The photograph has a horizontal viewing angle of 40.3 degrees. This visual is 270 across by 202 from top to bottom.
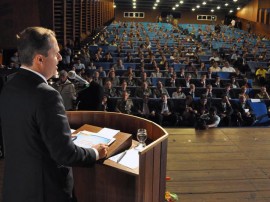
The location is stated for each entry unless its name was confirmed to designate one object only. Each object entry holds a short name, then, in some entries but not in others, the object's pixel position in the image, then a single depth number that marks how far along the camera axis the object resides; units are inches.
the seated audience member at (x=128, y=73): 386.1
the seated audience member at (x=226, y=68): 476.1
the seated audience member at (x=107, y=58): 495.9
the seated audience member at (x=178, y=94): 325.9
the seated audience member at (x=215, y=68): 471.8
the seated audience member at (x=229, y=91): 340.8
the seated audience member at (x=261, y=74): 460.0
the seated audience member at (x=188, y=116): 279.9
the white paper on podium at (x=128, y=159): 83.7
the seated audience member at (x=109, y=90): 321.2
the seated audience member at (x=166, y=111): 283.7
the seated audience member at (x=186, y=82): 386.9
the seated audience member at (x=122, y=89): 321.7
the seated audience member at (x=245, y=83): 384.4
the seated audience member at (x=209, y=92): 331.4
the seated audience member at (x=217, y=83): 384.2
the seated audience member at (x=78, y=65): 424.8
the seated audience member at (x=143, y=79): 370.6
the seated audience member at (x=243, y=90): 327.3
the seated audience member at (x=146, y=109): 283.0
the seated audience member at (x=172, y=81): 383.2
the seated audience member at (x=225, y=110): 287.4
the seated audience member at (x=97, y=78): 355.6
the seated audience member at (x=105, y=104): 277.4
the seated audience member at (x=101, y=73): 402.6
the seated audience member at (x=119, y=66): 442.9
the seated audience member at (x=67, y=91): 215.3
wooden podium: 80.8
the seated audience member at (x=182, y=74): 419.3
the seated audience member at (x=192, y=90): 335.6
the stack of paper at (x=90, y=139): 86.0
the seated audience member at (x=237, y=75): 438.5
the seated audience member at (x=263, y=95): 334.6
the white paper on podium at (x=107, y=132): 94.1
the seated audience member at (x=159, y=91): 327.3
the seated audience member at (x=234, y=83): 376.9
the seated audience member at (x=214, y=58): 562.3
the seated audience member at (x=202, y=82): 384.8
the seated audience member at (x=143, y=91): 327.3
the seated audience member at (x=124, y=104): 281.9
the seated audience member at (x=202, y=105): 287.0
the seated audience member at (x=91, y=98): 193.2
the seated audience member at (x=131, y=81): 373.4
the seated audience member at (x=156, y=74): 409.7
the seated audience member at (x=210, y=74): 430.6
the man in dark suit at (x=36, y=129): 61.8
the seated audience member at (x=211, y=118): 247.8
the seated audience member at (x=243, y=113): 286.0
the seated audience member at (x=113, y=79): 368.2
